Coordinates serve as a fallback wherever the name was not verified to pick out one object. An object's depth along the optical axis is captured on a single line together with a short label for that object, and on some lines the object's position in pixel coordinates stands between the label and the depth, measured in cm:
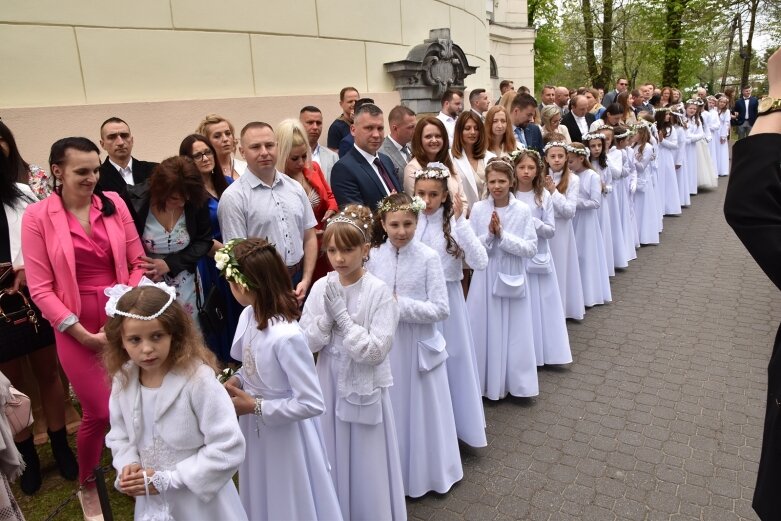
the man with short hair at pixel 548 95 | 1107
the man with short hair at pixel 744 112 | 2013
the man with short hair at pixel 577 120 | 926
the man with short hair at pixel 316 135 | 588
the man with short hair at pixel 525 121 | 736
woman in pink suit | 326
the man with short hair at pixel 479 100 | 844
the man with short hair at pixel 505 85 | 1198
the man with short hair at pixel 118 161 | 423
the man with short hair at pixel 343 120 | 706
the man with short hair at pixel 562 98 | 1075
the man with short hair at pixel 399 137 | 545
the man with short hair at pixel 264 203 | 404
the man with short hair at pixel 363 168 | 464
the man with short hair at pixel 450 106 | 729
